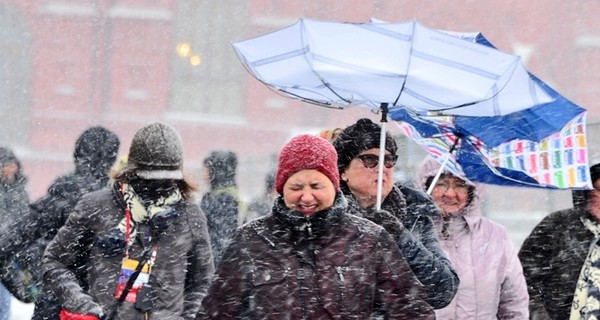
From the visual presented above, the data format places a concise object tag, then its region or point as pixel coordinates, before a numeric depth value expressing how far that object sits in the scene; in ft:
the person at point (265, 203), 54.36
